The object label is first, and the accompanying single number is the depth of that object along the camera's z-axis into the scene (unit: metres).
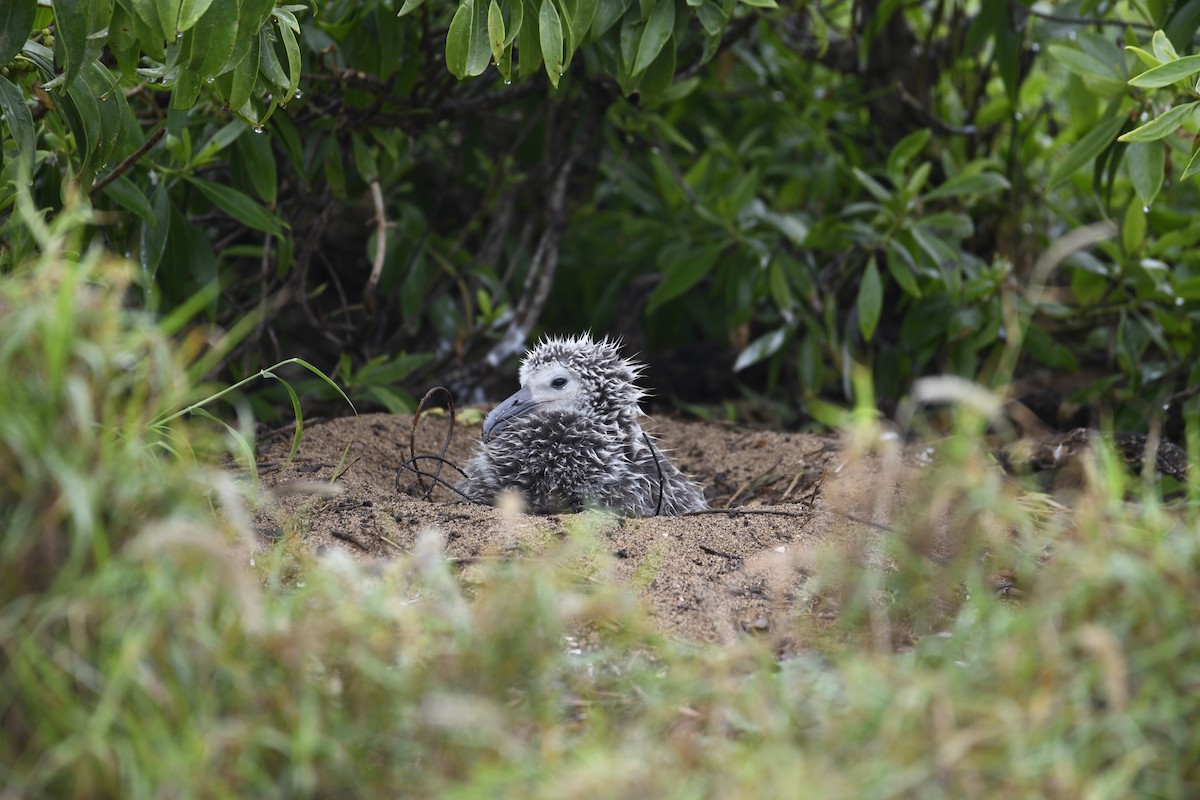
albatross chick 8.03
